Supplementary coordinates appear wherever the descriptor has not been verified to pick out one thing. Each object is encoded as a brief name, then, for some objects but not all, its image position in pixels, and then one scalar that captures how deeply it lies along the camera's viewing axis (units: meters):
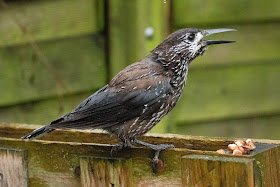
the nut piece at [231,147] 5.64
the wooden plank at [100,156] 5.48
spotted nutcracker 6.43
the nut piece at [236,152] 5.51
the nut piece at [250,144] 5.63
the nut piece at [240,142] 5.66
